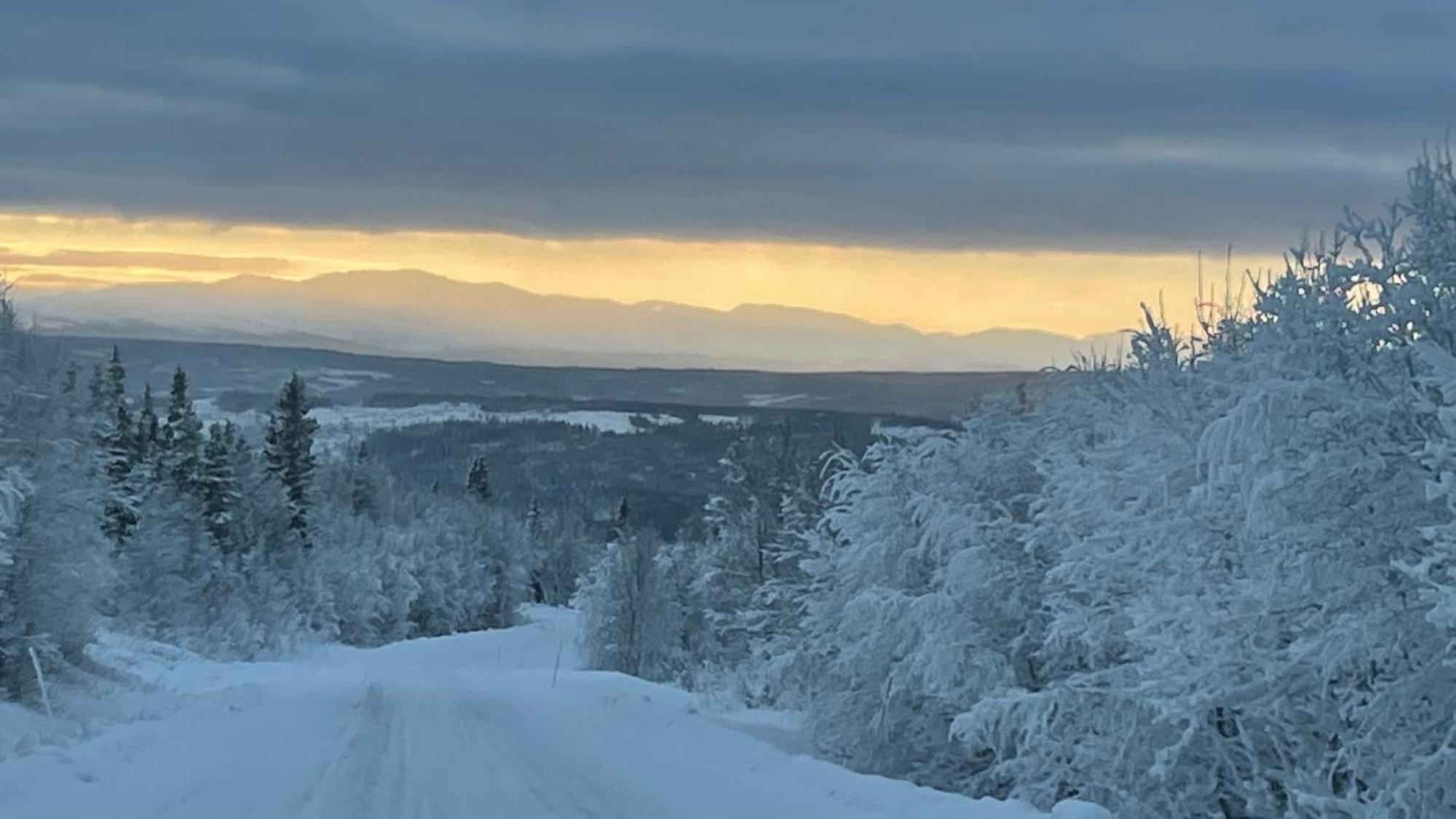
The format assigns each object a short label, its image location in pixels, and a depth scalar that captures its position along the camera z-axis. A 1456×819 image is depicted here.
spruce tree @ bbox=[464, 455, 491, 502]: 135.18
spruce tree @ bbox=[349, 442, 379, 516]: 97.38
